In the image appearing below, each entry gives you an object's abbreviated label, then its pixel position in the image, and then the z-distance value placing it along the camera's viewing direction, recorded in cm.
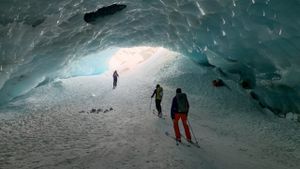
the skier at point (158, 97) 1047
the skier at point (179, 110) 706
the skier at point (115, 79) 1975
